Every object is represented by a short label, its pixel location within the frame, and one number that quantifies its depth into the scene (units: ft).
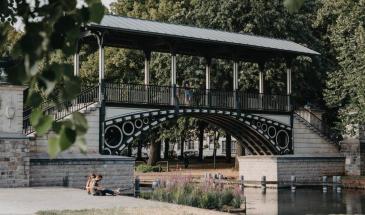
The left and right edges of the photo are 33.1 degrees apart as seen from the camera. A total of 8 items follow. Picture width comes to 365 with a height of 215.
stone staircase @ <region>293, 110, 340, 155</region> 107.65
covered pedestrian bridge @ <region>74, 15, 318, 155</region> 84.28
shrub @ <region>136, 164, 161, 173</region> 135.64
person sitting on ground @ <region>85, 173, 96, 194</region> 64.09
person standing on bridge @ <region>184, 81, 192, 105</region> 93.05
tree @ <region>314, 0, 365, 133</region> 98.32
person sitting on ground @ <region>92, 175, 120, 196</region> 63.16
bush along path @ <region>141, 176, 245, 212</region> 60.23
